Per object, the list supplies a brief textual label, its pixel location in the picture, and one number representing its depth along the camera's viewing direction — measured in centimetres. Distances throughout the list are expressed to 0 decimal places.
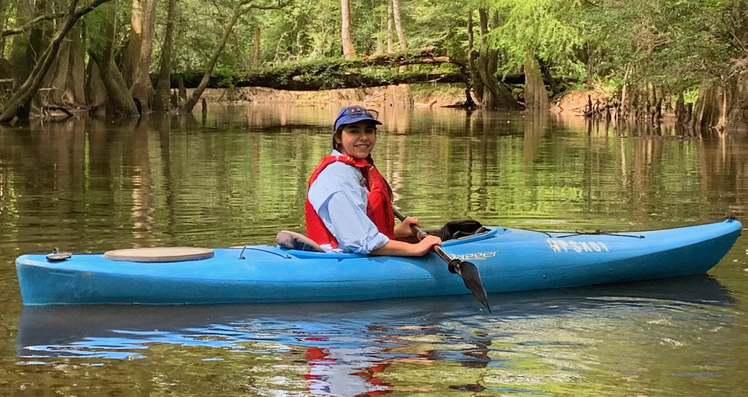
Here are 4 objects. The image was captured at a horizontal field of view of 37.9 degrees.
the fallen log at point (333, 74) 3600
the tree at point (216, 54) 2950
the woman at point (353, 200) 614
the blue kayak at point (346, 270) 605
